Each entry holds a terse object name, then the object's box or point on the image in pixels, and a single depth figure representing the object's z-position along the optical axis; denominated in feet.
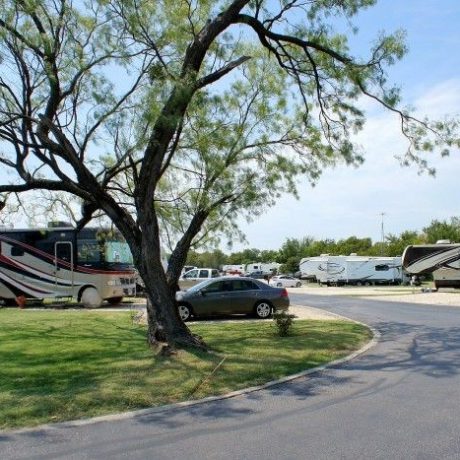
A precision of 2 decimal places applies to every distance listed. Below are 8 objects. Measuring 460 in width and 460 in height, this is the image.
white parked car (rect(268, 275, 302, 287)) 183.87
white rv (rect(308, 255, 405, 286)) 185.98
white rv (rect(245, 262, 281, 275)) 268.45
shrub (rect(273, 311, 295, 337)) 45.85
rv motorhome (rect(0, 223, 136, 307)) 82.58
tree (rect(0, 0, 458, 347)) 37.73
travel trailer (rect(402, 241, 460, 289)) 117.91
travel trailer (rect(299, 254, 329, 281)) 193.84
